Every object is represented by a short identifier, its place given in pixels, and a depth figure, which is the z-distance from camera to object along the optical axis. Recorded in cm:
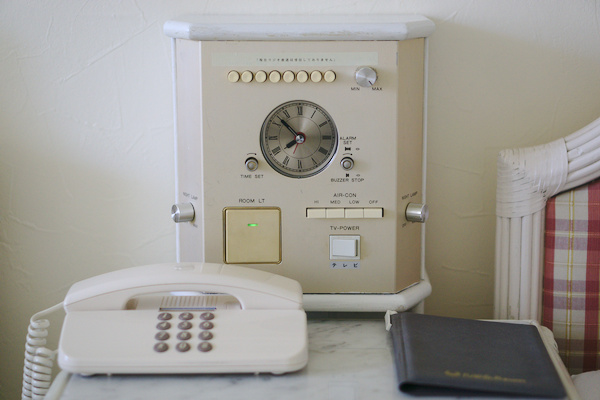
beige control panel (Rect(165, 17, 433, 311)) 104
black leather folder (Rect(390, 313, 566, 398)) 84
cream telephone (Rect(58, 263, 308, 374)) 87
